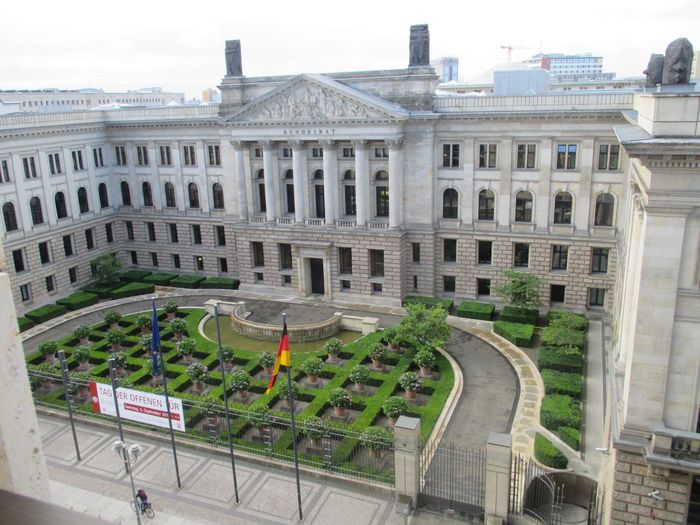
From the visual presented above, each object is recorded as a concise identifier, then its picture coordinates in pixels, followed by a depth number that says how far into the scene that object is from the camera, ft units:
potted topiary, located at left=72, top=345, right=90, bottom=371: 141.79
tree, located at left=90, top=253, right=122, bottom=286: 202.08
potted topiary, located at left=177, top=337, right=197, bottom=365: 143.64
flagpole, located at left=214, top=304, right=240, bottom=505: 93.78
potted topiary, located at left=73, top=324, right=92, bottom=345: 156.15
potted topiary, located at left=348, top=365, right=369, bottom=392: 125.59
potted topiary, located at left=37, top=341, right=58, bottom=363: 145.48
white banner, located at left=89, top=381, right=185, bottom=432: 99.96
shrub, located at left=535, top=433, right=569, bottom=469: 99.25
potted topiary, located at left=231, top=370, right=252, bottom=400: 122.93
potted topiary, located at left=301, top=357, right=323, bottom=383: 129.29
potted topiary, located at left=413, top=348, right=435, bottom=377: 132.36
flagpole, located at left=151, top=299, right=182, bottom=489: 97.15
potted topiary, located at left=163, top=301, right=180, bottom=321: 172.35
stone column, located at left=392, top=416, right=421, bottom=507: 90.17
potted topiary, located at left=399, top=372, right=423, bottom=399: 123.54
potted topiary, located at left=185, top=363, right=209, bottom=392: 128.06
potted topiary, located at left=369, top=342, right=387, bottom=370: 137.39
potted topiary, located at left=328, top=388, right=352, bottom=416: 115.85
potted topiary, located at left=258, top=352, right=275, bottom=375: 135.03
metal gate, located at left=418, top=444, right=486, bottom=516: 91.56
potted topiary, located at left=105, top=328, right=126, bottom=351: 151.12
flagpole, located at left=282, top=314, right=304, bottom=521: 87.15
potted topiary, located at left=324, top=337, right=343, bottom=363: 139.85
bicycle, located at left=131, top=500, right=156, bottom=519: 90.83
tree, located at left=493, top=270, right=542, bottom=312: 160.04
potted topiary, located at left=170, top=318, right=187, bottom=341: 157.28
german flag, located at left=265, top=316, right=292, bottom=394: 85.25
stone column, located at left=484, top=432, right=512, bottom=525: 85.15
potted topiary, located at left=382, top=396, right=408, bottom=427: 112.06
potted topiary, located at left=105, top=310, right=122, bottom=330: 165.99
